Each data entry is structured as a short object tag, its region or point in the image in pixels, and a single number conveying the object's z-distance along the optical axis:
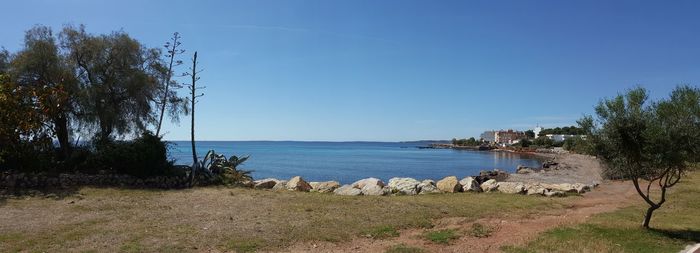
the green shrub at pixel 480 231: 11.28
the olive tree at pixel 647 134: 10.80
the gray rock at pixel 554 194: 19.98
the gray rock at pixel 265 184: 22.02
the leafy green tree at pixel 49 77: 20.61
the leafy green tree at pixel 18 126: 18.78
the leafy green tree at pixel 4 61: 21.33
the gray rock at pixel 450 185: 20.94
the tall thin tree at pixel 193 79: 24.22
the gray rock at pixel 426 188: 20.58
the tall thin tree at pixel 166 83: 24.80
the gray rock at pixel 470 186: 21.11
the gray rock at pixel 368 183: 21.31
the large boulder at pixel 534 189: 20.35
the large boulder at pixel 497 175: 34.83
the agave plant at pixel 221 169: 22.19
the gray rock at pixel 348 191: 19.78
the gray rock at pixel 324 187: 21.48
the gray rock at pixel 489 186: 21.44
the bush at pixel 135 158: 20.42
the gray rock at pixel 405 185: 20.37
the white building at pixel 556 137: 151.50
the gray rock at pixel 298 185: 21.36
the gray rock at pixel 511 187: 20.72
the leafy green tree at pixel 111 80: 22.38
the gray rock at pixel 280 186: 21.41
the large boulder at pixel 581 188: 21.78
